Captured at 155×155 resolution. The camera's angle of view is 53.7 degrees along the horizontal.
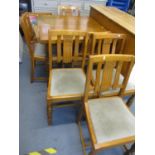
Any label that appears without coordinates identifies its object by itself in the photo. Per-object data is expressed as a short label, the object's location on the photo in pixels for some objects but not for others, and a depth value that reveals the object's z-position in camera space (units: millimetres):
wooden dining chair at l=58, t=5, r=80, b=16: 2643
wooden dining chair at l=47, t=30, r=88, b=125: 1432
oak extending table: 1898
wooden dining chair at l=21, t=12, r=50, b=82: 1822
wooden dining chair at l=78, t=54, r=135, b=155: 1092
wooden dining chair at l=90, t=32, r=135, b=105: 1538
